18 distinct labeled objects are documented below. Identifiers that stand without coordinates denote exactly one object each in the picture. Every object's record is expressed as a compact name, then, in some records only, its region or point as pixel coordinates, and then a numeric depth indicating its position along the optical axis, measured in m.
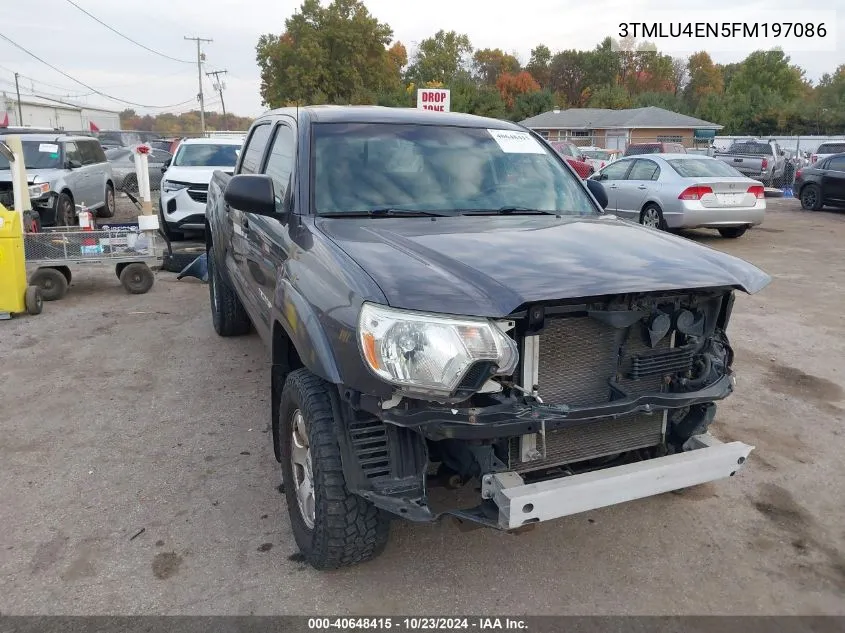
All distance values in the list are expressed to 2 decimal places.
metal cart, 7.75
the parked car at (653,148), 26.35
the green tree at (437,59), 74.75
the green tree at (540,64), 86.56
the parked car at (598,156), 26.83
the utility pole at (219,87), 74.29
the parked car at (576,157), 21.97
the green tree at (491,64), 87.12
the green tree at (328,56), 51.91
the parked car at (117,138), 27.27
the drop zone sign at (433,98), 12.07
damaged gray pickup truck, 2.41
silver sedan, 12.12
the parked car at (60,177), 11.95
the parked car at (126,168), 19.64
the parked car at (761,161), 24.78
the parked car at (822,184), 17.64
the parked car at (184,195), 11.49
